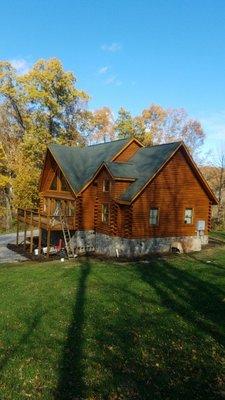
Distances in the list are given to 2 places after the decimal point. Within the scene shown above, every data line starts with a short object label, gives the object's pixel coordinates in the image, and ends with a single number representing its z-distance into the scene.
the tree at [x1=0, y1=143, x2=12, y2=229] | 52.60
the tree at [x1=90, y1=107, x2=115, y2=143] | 65.28
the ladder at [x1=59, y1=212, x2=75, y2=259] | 32.62
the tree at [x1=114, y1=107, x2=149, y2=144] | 62.38
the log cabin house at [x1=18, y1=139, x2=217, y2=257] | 31.56
